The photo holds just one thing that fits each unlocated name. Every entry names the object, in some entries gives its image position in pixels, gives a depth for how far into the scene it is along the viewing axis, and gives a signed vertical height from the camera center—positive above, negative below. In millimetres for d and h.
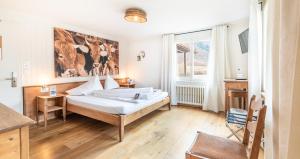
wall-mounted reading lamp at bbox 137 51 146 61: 5359 +809
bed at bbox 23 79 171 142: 2571 -557
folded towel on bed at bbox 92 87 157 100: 3256 -343
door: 2777 +288
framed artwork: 3596 +646
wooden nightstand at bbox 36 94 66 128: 3023 -557
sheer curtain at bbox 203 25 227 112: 3855 +214
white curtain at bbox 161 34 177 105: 4664 +401
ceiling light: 2761 +1163
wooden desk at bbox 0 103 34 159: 1010 -405
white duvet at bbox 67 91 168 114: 2604 -481
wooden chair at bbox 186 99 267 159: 1057 -635
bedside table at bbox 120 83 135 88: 5133 -232
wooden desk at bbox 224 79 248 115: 3189 -149
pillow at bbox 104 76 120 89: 4478 -170
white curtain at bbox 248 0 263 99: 2268 +465
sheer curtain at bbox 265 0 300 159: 559 -8
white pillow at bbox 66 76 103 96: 3631 -241
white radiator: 4316 -437
